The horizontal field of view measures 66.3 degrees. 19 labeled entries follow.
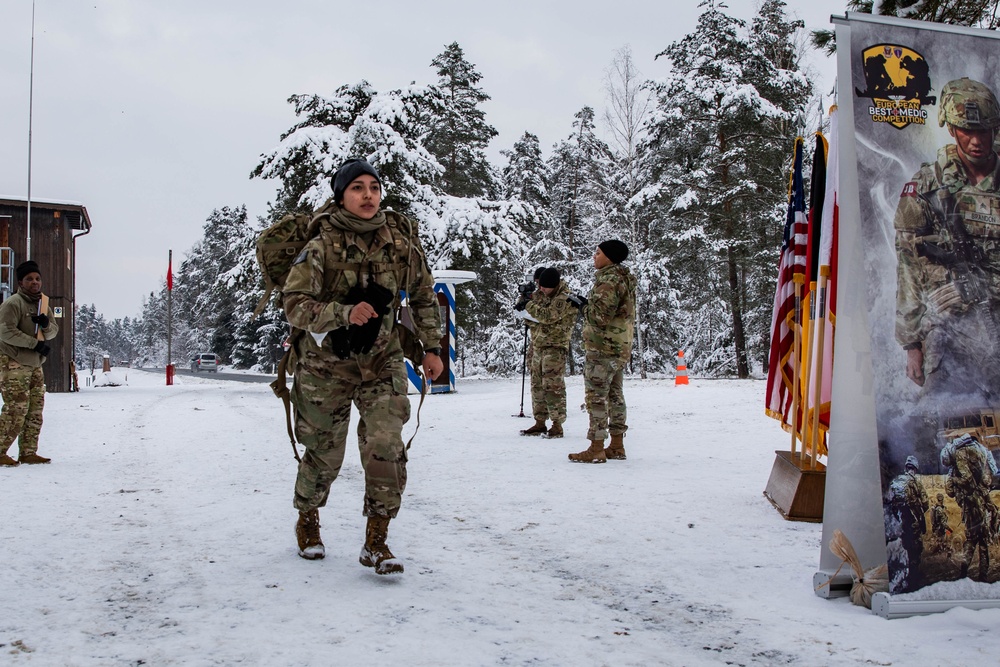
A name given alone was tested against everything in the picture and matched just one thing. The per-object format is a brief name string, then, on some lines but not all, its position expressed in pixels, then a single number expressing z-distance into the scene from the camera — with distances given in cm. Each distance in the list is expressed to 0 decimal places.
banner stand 333
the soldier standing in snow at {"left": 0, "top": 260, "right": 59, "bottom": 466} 734
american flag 513
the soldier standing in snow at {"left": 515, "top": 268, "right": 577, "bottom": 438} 929
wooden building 2158
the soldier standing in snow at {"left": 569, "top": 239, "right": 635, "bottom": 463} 743
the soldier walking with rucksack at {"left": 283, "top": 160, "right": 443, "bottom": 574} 372
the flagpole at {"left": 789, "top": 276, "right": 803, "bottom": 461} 514
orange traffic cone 1754
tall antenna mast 1901
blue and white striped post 1758
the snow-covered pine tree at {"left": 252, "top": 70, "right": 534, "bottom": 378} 2262
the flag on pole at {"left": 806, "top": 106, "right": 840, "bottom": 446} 429
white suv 5678
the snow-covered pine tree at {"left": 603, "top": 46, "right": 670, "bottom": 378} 2814
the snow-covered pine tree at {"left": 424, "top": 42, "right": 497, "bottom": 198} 3547
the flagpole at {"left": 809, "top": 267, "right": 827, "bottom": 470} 450
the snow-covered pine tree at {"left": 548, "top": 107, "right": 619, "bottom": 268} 3344
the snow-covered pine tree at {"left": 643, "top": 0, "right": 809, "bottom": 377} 2664
